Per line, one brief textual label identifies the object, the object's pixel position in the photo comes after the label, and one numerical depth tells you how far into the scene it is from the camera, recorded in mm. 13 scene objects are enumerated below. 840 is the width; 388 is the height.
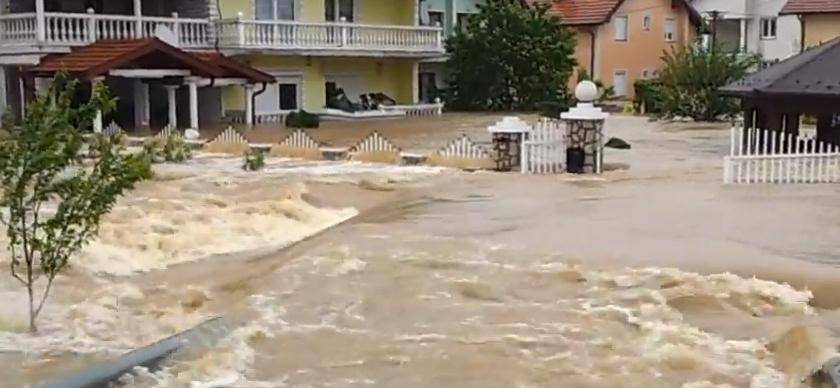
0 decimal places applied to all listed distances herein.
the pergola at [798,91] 20203
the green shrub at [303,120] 31359
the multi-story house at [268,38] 28172
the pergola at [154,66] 25828
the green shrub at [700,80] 33125
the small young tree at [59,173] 9266
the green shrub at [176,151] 20688
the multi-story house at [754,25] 50375
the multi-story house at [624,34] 44344
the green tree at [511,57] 36781
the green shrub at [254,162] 19453
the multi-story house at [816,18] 42062
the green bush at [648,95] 36219
